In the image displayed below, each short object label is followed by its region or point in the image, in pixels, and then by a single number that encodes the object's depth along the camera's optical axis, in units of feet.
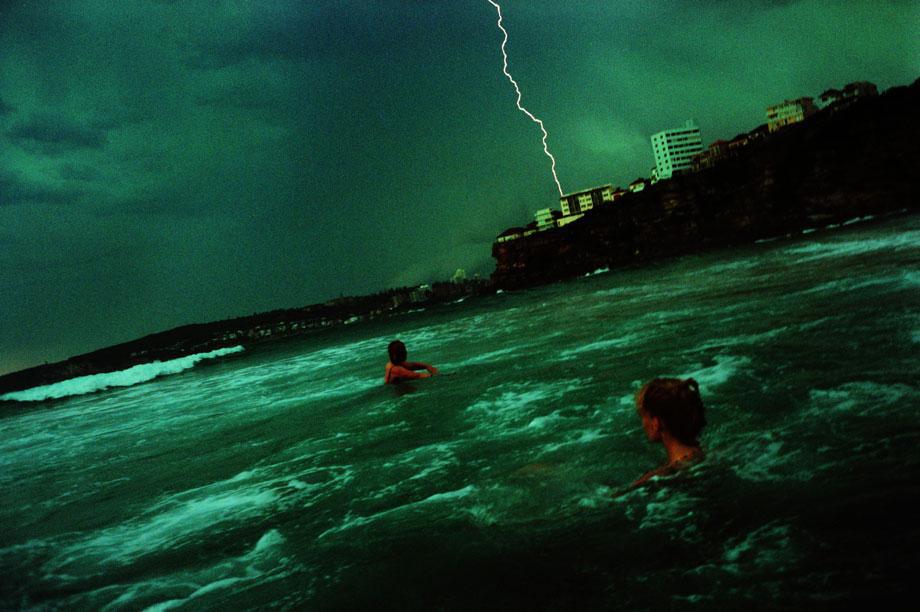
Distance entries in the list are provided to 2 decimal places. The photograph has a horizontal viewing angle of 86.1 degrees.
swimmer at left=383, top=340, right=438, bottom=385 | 39.55
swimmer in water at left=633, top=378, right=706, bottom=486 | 12.19
